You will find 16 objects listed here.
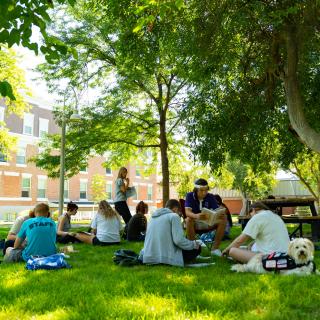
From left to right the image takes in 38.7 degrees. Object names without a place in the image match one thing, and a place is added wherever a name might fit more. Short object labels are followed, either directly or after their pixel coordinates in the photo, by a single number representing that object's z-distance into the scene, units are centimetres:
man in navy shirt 945
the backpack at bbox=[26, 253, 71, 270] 730
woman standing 1364
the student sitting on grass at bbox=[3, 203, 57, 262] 780
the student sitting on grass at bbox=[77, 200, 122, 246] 1134
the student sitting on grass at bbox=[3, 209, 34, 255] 962
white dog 624
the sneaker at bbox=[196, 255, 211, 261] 840
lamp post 1811
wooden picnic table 1270
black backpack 774
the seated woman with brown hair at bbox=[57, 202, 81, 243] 1216
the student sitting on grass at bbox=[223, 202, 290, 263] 707
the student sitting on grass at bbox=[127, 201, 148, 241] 1216
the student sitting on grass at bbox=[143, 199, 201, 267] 753
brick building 3947
